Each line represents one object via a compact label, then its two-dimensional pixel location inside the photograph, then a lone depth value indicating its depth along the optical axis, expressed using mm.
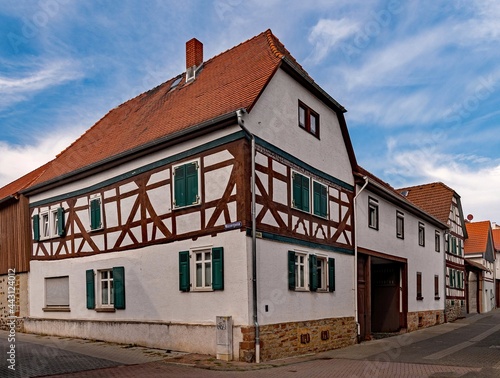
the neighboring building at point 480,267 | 41531
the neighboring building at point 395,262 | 19422
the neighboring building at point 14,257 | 20359
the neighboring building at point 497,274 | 51994
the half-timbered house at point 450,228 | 31781
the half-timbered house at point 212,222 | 13133
